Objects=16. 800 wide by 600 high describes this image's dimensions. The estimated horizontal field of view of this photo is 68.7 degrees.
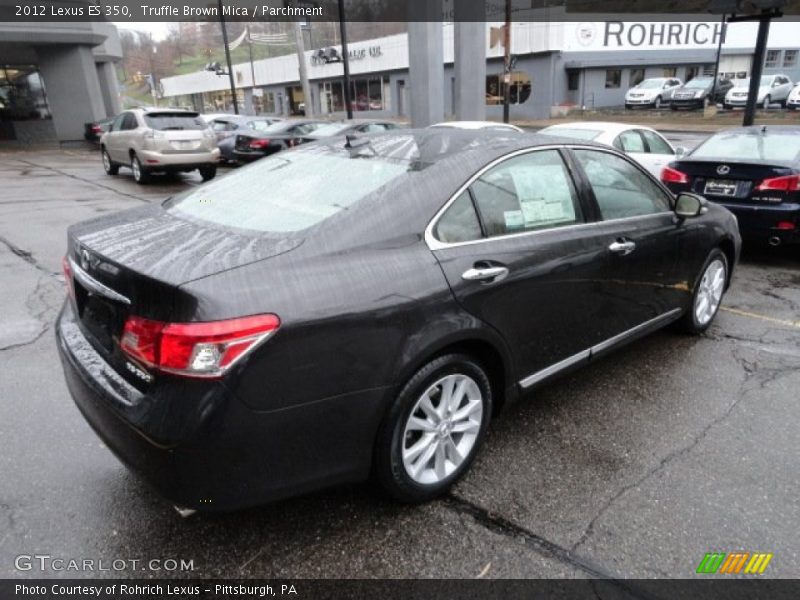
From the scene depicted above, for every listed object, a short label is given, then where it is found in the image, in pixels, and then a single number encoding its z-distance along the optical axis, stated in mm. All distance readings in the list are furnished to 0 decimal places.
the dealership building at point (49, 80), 22562
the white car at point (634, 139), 8295
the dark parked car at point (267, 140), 14727
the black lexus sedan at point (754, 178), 5902
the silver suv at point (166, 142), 12469
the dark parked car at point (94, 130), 23133
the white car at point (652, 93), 32375
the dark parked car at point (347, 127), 13945
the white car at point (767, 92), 29241
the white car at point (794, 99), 27828
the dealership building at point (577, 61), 33969
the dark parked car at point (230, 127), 16344
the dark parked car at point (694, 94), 31188
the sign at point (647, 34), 33969
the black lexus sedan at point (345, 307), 1987
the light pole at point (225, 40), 29222
